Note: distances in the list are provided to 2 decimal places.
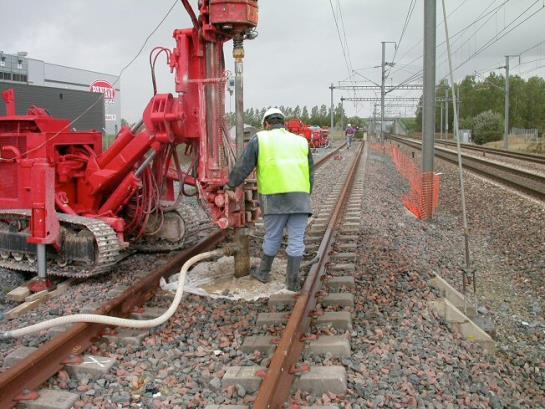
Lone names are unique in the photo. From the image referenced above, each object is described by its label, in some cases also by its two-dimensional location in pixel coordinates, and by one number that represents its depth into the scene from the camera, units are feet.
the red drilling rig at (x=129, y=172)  19.02
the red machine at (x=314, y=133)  99.30
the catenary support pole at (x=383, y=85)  152.76
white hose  14.34
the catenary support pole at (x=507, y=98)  155.43
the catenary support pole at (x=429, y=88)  40.93
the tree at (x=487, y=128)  237.66
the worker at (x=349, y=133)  150.24
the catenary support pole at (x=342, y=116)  264.52
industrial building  71.61
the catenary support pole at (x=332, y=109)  214.38
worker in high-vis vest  17.67
